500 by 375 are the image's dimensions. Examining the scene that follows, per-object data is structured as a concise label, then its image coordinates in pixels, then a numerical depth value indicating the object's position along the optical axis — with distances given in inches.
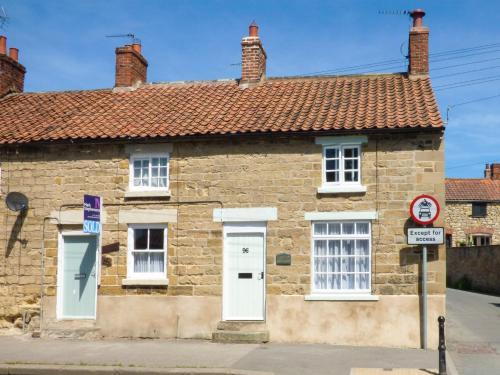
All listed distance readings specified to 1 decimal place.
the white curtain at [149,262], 628.4
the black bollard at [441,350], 426.3
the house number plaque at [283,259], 599.5
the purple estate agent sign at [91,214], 589.9
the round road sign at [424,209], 565.9
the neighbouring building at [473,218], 1753.2
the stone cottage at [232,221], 585.3
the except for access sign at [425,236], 561.0
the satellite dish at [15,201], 643.5
